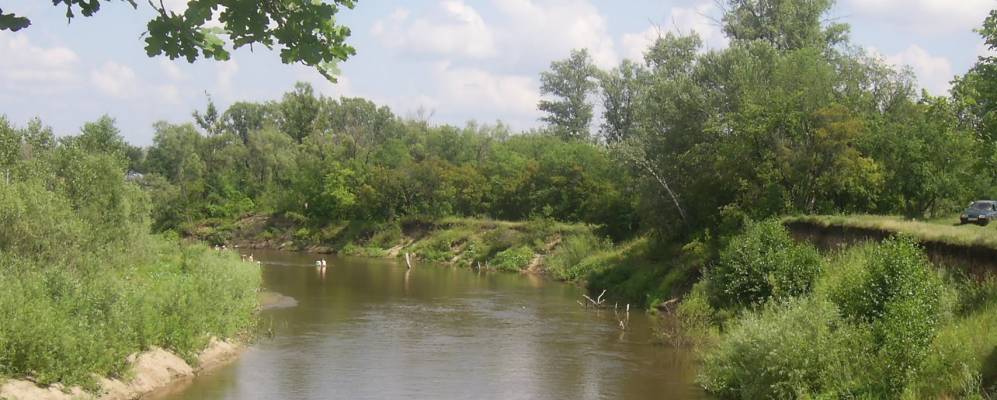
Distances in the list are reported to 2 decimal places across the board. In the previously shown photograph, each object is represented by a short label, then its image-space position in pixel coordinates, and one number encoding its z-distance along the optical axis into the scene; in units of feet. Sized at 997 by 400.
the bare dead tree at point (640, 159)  162.20
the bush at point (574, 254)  205.75
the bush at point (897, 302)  68.74
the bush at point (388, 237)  289.74
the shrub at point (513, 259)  234.38
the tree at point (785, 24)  205.26
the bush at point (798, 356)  73.72
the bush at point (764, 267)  104.63
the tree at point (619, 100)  283.79
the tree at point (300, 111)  385.91
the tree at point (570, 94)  346.95
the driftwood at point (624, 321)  128.77
